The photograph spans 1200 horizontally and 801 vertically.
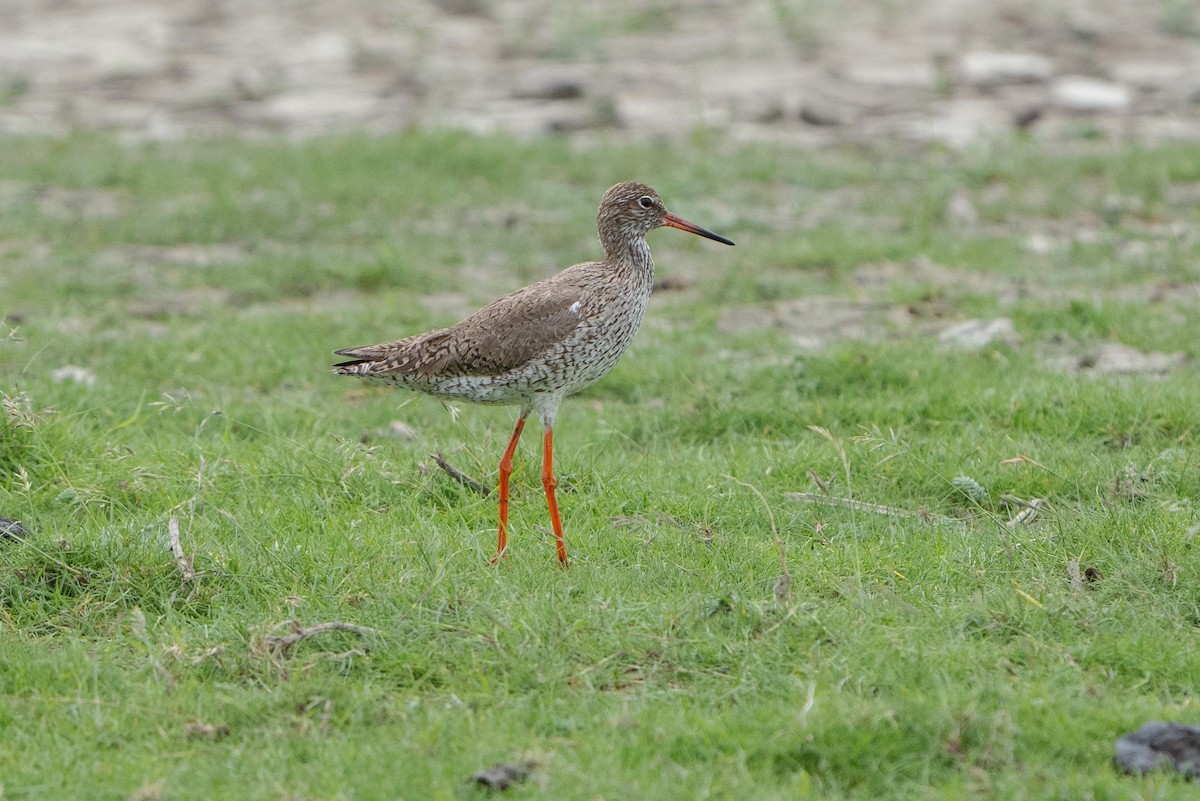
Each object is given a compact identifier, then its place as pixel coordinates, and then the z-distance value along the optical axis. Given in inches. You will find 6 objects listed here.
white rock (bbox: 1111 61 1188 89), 1337.4
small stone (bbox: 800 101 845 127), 1269.7
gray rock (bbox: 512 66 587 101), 1355.8
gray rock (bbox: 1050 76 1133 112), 1270.9
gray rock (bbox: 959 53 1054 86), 1358.3
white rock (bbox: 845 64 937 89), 1364.4
